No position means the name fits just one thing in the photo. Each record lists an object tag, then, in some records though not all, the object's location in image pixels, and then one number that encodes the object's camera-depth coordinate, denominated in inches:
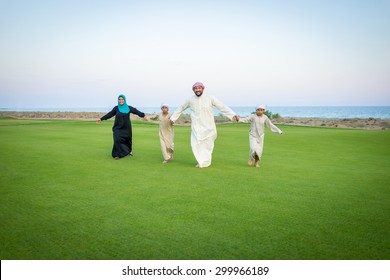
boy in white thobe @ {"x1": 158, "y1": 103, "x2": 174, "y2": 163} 344.1
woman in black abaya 369.4
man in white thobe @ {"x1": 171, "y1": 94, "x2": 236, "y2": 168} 317.1
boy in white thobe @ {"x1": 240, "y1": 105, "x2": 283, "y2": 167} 309.1
